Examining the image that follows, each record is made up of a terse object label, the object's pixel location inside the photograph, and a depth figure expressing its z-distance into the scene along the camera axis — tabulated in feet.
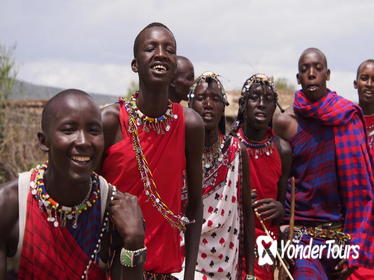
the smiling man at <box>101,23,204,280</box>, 11.39
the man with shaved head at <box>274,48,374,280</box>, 18.21
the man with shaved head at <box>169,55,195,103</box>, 16.80
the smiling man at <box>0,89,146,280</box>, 8.91
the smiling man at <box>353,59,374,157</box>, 20.34
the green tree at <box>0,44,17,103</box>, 40.32
